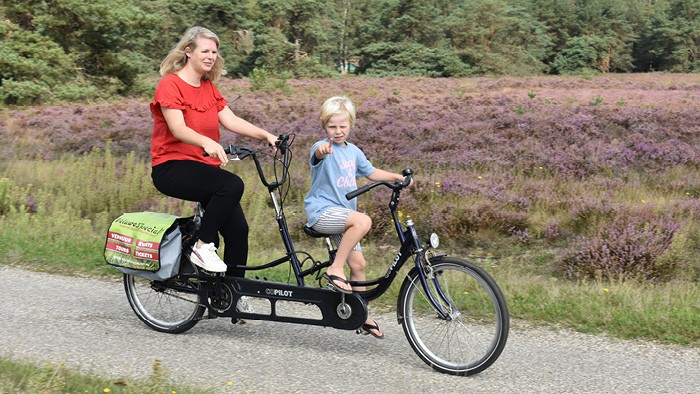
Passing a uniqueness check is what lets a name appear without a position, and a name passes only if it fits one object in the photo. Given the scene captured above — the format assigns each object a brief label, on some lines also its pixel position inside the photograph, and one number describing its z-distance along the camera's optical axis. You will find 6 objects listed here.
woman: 4.89
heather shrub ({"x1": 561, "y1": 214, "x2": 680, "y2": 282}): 7.07
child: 4.67
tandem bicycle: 4.45
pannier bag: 5.15
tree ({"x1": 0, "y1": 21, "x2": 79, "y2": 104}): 27.15
